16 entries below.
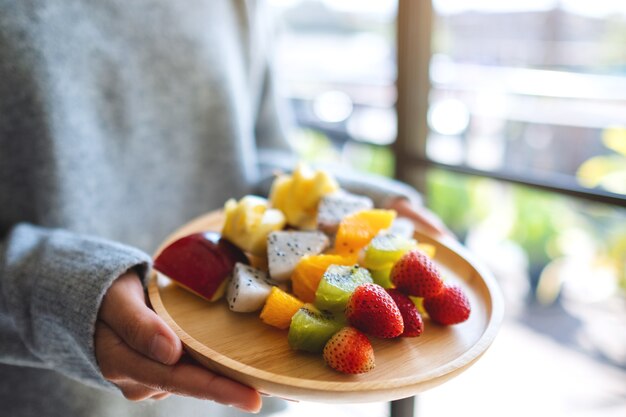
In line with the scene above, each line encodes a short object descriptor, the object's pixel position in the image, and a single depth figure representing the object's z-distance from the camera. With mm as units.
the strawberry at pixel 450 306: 765
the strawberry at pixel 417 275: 762
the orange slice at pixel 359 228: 876
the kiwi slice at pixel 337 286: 735
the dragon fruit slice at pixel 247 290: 781
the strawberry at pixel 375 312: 692
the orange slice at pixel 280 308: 752
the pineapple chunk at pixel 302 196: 982
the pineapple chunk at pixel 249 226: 895
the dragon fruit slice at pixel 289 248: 831
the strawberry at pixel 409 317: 747
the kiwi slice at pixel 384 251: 811
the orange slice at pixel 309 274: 802
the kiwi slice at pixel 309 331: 701
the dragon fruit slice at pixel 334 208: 924
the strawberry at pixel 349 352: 654
